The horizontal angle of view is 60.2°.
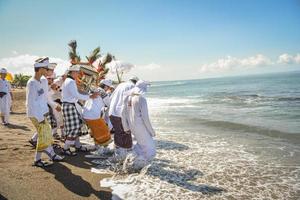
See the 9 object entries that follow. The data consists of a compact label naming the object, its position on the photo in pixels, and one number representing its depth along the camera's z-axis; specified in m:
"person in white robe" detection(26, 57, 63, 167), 4.82
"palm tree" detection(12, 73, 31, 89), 52.84
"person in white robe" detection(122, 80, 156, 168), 5.05
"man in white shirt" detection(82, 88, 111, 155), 6.00
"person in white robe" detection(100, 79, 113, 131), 7.14
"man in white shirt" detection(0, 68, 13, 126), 9.87
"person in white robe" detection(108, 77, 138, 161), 5.54
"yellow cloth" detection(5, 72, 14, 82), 10.27
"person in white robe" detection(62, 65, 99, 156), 5.74
